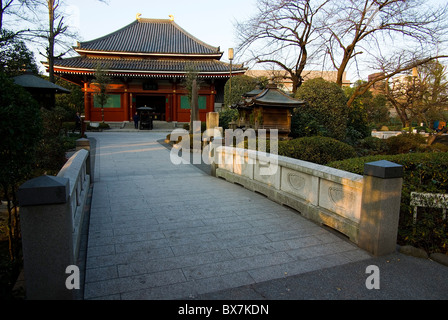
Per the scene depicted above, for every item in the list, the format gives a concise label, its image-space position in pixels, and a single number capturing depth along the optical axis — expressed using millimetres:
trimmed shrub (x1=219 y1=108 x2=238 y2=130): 19016
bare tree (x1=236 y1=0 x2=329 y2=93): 14711
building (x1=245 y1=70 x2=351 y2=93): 16422
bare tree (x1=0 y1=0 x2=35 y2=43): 11867
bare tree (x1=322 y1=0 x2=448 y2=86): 12898
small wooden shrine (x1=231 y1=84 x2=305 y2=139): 11102
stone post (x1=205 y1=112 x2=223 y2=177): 8602
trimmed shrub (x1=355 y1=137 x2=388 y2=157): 12716
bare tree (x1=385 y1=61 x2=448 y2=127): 17075
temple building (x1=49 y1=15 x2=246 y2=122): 25328
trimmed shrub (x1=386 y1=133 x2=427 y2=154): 13055
